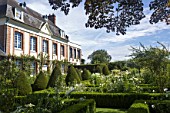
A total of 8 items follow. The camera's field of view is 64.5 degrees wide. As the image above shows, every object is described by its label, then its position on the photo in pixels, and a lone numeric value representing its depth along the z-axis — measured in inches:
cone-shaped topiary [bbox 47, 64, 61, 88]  323.5
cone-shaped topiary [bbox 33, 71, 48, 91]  330.3
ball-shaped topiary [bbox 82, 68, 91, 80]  487.6
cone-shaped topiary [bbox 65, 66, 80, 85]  364.4
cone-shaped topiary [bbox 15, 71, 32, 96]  265.0
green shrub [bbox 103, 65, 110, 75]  684.3
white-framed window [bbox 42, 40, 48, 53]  649.6
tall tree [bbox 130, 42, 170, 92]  216.4
